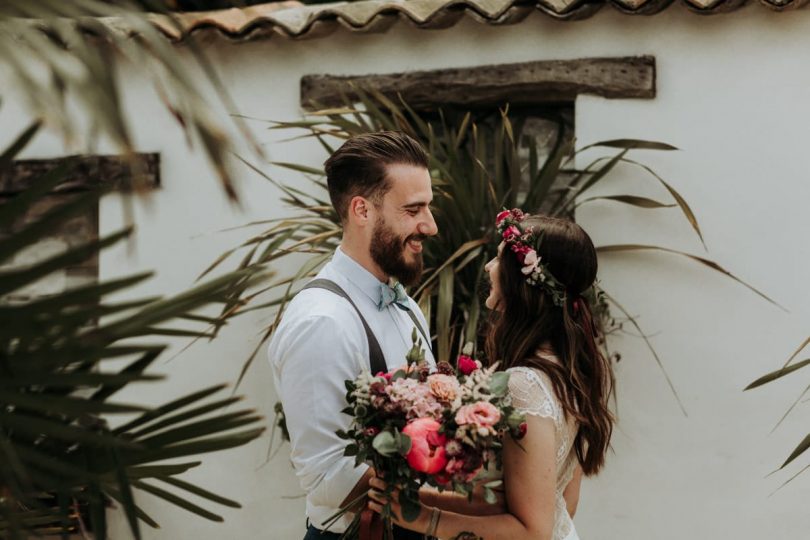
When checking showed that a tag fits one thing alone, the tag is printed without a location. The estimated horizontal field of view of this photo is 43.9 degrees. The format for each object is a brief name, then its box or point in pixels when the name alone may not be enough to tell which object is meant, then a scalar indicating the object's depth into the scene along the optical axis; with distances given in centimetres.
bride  213
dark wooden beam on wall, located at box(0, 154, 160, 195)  455
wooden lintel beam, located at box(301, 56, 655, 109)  412
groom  220
